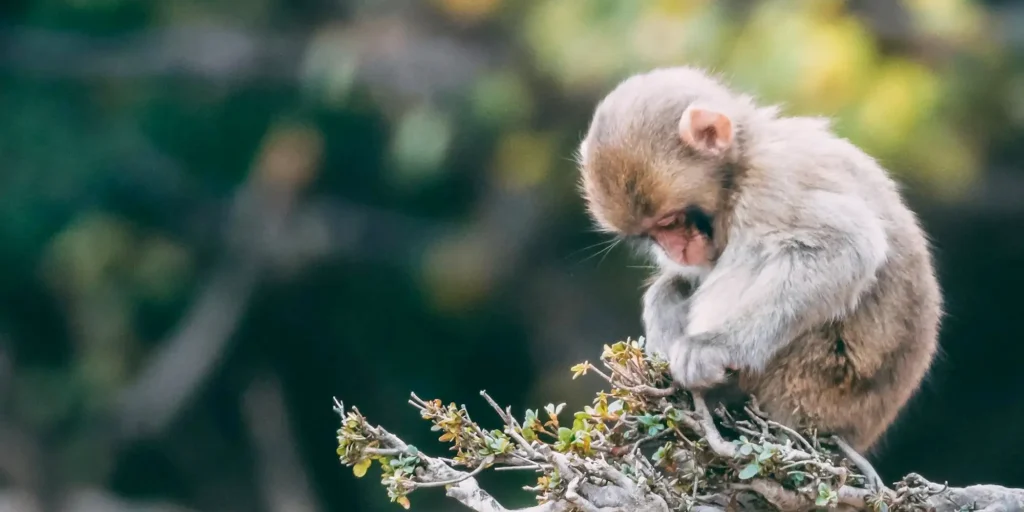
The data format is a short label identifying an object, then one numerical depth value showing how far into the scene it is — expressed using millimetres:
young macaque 5868
